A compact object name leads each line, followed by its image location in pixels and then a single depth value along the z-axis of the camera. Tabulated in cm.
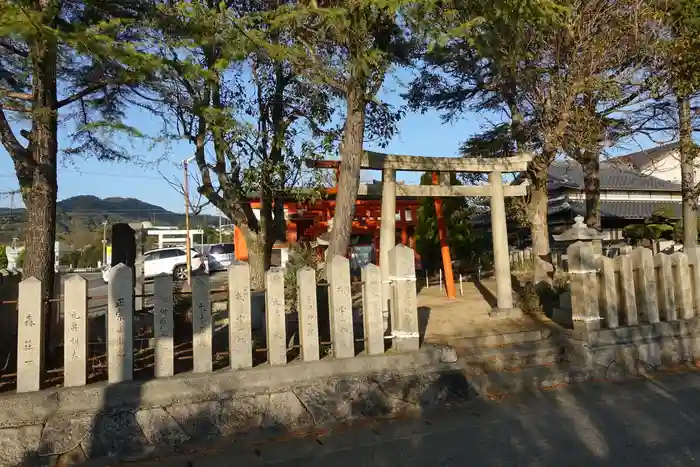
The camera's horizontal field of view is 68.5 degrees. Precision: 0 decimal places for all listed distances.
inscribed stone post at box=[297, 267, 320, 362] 507
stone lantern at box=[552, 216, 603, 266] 767
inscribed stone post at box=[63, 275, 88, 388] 434
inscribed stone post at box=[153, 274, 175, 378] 461
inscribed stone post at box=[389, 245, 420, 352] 550
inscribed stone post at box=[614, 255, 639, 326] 674
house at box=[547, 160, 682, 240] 2125
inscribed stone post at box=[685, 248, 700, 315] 766
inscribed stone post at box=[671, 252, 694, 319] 742
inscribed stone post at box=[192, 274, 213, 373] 475
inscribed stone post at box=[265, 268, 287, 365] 495
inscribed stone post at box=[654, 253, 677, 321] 718
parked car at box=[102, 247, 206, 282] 2264
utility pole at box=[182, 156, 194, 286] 1933
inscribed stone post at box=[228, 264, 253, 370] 484
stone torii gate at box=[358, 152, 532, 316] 763
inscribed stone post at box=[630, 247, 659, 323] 698
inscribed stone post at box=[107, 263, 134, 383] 445
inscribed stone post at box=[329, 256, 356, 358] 518
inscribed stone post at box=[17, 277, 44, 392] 422
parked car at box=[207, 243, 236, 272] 2462
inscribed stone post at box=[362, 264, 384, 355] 538
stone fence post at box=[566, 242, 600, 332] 639
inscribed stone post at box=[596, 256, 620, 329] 658
